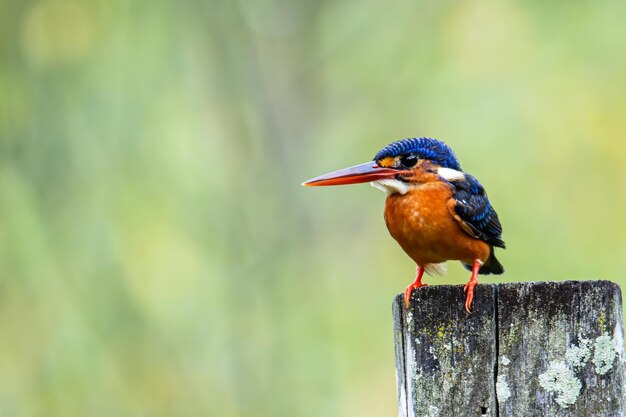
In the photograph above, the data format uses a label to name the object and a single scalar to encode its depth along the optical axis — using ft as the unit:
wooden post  14.65
